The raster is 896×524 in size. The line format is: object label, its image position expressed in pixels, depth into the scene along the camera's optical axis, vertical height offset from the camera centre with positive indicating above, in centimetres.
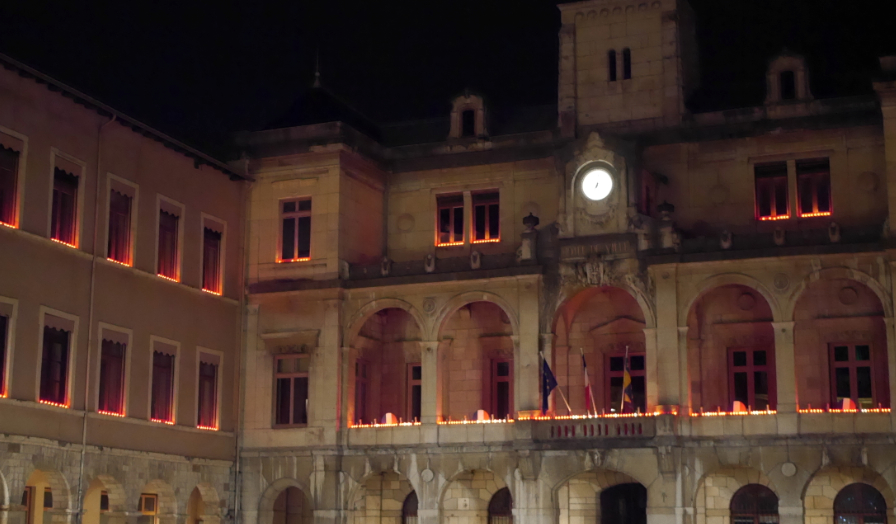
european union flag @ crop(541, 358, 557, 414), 4078 +397
